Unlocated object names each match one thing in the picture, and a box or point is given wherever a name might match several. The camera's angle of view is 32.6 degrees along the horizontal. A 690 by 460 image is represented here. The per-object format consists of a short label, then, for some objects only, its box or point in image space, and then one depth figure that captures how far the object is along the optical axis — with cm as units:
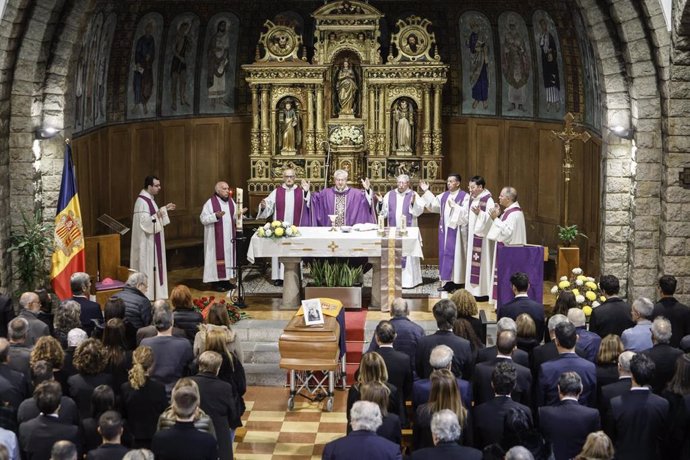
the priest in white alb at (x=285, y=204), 1828
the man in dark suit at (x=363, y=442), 825
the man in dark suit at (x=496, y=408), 905
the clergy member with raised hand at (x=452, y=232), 1753
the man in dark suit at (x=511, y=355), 1049
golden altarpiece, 2012
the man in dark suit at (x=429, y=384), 973
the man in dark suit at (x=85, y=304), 1205
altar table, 1625
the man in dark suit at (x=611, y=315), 1201
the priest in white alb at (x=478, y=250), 1694
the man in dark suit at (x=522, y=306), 1207
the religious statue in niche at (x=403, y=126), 2041
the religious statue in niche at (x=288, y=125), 2052
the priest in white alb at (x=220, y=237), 1792
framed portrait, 1302
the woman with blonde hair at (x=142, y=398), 974
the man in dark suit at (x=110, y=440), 828
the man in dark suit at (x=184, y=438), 851
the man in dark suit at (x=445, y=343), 1068
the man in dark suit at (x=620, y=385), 955
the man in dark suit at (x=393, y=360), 1043
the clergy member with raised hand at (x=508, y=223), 1595
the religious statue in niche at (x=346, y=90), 2044
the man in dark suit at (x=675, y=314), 1205
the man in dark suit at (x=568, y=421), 905
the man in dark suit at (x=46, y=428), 878
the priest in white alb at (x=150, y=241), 1717
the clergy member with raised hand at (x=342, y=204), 1788
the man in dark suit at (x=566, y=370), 1002
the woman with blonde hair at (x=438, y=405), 902
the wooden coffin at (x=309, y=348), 1291
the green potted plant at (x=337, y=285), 1620
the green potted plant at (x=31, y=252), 1562
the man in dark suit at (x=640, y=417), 930
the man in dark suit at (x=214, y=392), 982
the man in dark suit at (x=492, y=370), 993
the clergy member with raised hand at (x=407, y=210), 1802
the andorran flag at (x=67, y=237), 1558
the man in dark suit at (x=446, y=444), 809
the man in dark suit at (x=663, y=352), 1044
